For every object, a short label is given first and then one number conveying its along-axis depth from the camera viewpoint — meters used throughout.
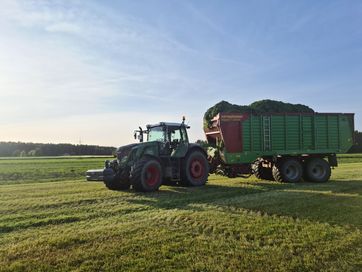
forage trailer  15.19
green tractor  12.51
